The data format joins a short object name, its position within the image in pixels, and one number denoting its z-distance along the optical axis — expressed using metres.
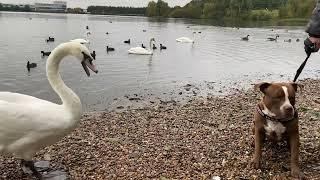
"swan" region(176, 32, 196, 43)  24.60
